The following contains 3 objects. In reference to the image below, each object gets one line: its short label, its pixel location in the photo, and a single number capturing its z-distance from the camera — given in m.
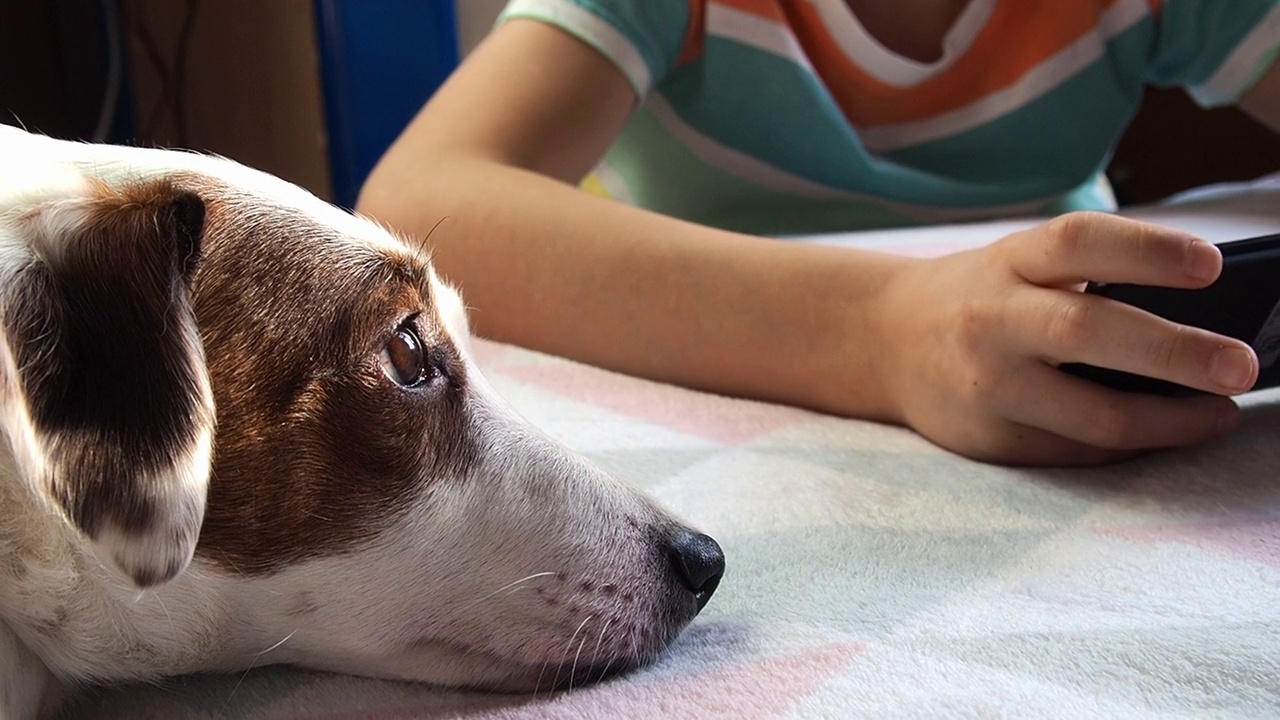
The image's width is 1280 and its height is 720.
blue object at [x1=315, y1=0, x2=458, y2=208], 1.66
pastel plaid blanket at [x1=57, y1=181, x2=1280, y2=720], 0.62
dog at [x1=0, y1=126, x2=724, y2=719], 0.61
